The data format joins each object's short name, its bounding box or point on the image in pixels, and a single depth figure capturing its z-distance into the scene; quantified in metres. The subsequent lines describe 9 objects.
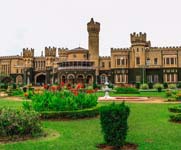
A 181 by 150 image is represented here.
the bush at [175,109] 18.81
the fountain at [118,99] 31.25
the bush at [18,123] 10.80
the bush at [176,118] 14.95
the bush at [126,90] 43.50
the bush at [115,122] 9.16
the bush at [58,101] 16.56
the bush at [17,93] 41.08
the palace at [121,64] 64.81
